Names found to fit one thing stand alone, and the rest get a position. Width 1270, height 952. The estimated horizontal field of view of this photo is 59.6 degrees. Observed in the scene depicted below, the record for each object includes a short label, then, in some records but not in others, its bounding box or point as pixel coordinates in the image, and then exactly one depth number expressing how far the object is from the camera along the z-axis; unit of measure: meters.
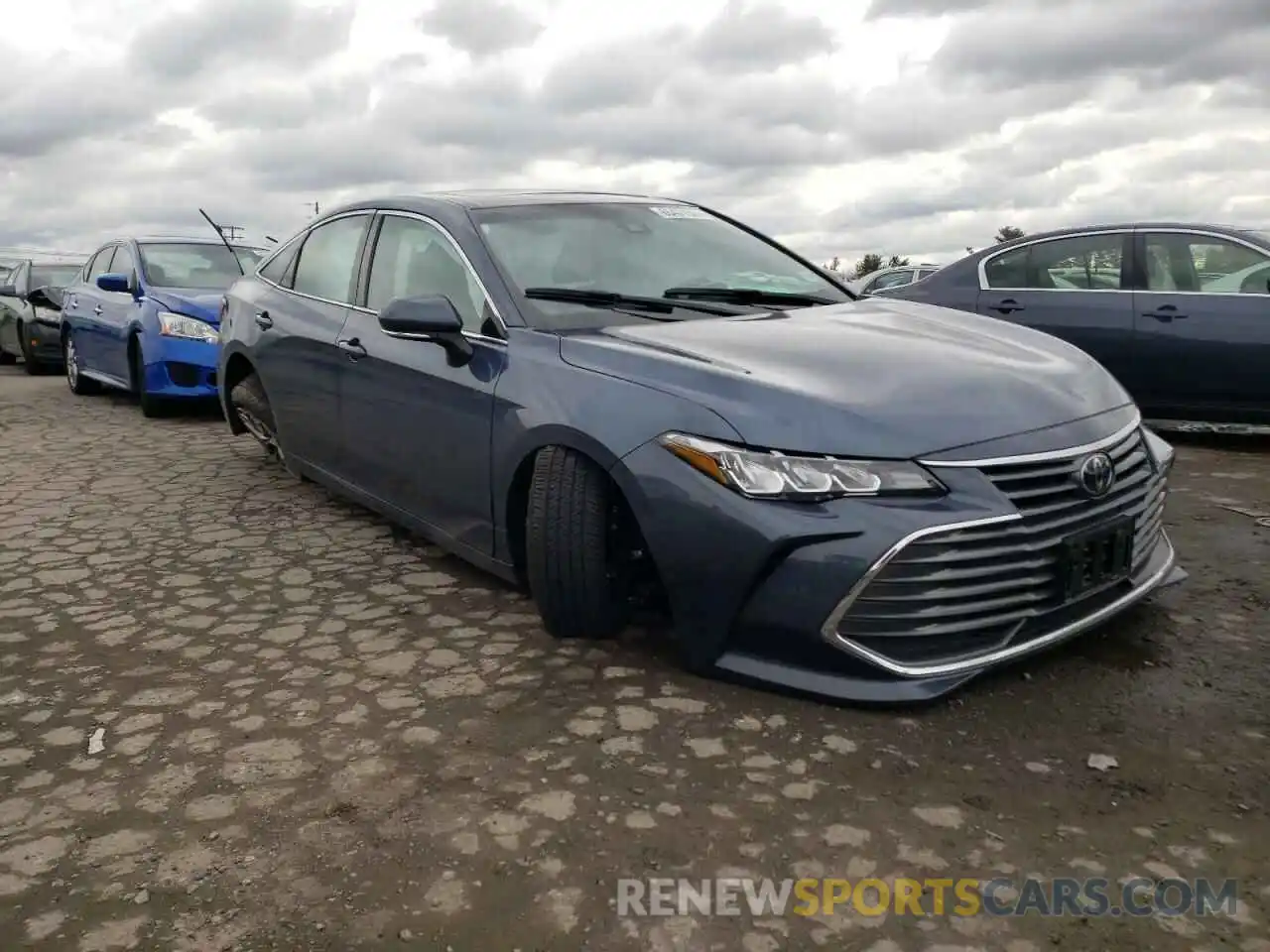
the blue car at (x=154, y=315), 8.17
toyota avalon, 2.72
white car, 16.55
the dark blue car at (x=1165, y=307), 6.46
